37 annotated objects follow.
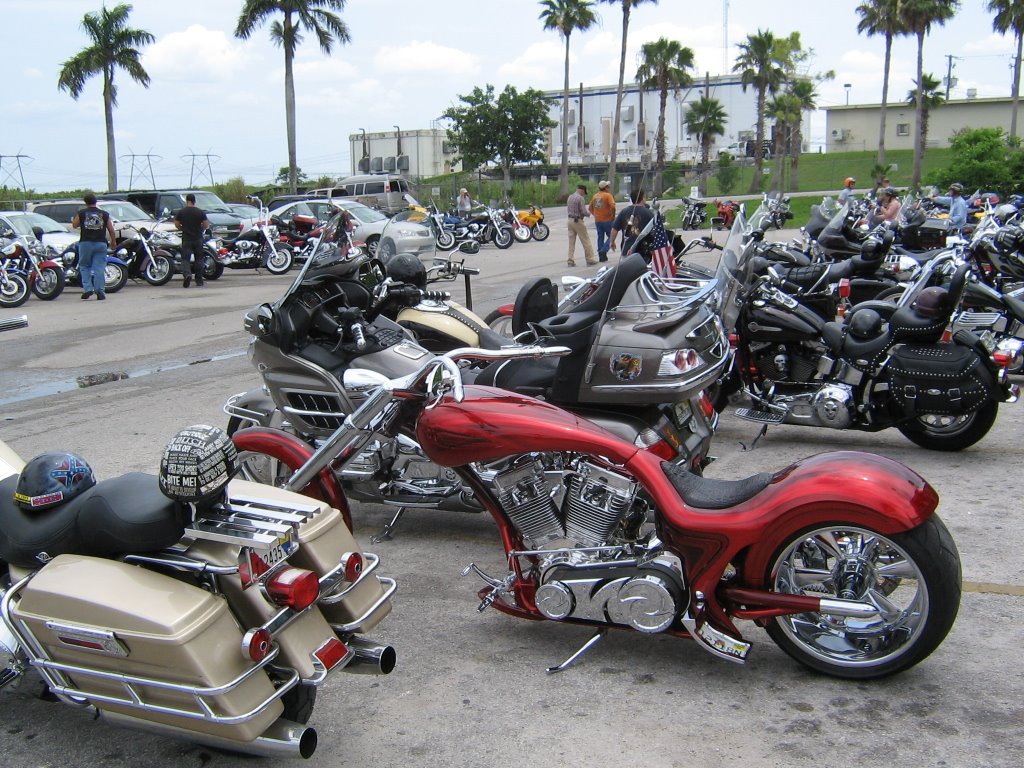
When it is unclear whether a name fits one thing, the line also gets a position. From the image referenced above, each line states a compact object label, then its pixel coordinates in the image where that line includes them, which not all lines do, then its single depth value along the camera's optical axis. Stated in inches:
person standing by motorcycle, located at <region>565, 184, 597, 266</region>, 790.6
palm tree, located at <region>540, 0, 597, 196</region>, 2166.6
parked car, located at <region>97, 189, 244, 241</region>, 994.8
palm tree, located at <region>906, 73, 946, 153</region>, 2256.4
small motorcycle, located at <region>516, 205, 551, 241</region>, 1162.6
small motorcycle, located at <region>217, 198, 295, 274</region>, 858.8
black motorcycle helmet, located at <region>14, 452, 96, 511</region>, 123.9
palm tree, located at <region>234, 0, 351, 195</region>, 1555.1
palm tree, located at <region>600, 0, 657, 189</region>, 2030.0
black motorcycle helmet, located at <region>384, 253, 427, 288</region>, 255.3
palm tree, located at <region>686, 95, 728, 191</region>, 2672.2
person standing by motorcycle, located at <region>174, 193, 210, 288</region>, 745.6
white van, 1405.0
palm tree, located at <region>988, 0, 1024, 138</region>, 1950.1
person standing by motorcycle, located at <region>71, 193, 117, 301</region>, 666.2
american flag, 261.7
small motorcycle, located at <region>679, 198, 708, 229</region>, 654.5
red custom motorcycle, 128.9
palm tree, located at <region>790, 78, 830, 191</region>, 2473.5
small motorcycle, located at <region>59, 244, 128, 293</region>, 728.3
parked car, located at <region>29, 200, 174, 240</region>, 851.4
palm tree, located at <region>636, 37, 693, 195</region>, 2305.6
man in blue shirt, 639.5
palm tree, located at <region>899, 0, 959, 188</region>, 1978.3
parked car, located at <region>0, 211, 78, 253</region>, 723.4
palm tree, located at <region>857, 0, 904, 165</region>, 2039.9
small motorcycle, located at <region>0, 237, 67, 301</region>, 677.3
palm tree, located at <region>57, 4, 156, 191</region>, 1573.6
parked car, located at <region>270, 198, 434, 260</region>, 918.4
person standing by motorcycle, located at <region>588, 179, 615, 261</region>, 799.1
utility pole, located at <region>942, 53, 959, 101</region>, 2708.7
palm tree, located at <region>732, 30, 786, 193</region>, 2443.4
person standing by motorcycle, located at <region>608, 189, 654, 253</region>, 602.9
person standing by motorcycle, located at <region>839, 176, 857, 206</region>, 526.9
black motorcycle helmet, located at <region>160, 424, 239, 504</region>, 112.5
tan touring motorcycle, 107.7
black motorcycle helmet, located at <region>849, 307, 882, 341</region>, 263.6
